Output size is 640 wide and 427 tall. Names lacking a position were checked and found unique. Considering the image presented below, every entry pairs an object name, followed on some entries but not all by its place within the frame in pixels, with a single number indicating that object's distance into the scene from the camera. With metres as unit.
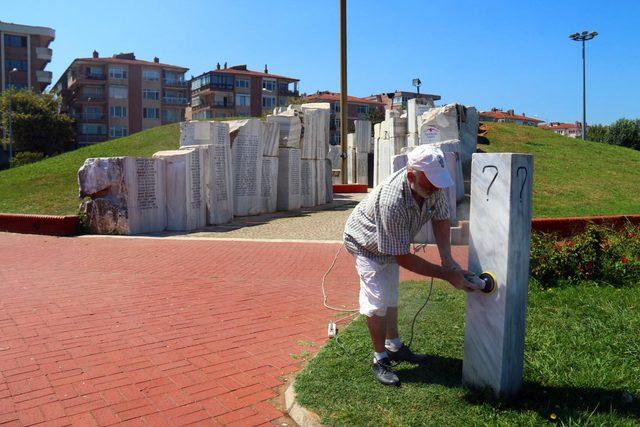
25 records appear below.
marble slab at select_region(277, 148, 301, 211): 17.38
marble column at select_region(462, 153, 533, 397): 3.28
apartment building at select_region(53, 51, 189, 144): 66.00
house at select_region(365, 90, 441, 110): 92.09
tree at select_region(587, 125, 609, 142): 65.44
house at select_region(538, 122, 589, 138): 118.82
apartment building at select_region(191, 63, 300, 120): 72.19
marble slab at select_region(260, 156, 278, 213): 16.64
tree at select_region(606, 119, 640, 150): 61.16
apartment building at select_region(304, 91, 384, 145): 79.25
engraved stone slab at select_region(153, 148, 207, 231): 13.12
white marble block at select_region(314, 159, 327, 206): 19.08
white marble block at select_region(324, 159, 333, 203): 19.72
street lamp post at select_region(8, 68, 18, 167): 44.44
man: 3.37
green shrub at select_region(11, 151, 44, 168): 37.00
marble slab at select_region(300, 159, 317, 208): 18.44
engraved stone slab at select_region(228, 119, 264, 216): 15.48
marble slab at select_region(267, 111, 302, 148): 17.41
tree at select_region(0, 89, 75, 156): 46.62
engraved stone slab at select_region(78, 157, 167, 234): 12.12
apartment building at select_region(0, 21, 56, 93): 60.50
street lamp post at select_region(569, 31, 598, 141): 39.78
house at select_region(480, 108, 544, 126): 99.06
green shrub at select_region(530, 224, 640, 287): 6.61
